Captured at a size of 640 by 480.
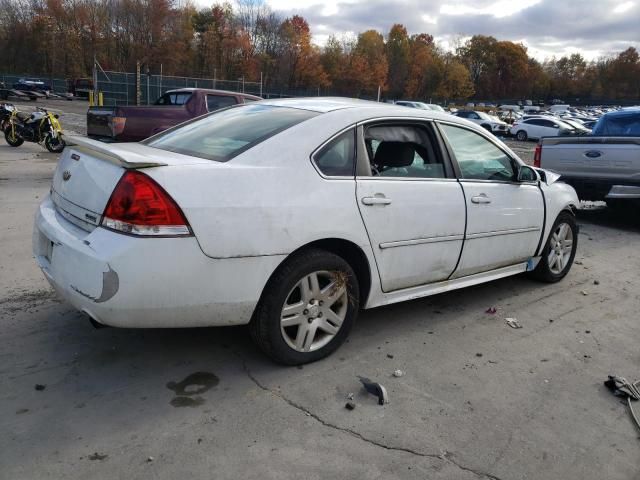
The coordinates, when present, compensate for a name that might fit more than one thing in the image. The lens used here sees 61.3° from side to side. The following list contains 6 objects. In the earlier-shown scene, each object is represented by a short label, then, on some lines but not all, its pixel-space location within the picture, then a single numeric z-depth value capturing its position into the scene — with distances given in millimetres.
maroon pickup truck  10195
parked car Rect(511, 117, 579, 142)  31839
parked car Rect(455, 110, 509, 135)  35094
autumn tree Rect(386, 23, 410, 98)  93000
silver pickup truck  7590
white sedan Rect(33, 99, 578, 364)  2695
